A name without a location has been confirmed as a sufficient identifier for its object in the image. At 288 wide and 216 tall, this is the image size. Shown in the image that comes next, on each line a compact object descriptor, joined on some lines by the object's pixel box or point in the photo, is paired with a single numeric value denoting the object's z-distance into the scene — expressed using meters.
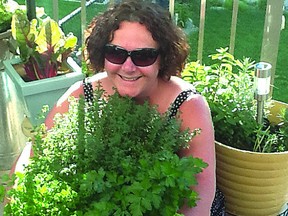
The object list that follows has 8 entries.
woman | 1.85
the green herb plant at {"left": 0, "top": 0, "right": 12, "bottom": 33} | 2.60
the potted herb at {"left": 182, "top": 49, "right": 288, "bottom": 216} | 2.00
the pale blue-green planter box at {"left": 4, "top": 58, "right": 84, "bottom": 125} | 2.39
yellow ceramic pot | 1.98
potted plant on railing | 2.40
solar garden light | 2.05
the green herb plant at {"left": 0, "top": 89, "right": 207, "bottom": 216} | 1.50
